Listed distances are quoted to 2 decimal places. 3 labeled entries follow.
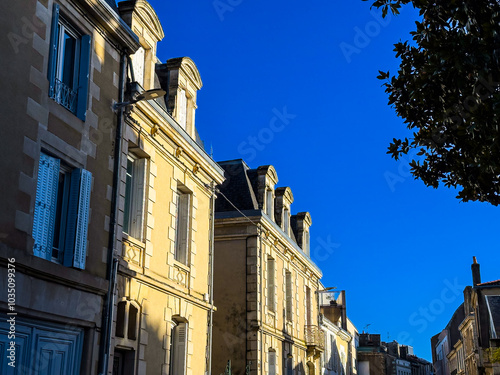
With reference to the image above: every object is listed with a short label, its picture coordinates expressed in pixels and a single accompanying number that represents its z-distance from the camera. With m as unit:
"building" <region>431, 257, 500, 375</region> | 38.69
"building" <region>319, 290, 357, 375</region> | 35.24
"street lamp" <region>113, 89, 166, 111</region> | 12.25
